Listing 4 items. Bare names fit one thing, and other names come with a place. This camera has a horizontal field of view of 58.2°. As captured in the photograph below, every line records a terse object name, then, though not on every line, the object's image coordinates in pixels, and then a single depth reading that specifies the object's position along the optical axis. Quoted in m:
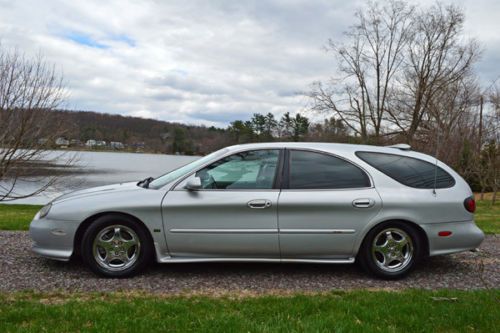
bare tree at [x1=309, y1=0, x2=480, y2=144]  30.45
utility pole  19.62
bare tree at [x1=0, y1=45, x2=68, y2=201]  14.32
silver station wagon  4.88
